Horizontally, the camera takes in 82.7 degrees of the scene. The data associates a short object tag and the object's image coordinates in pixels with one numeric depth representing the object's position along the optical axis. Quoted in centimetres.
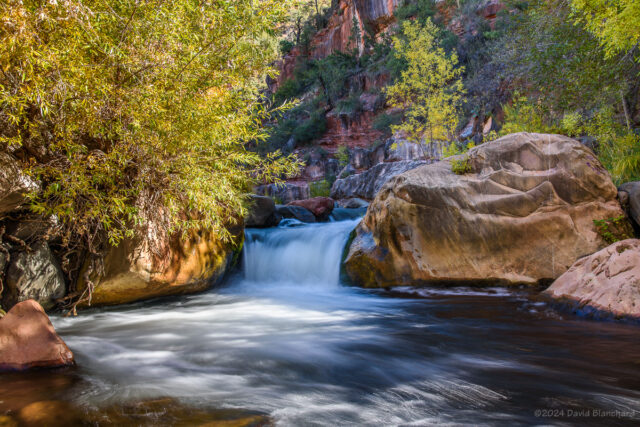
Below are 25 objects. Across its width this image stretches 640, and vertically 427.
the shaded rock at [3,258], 437
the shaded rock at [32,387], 232
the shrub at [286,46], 4538
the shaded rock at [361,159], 3025
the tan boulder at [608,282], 409
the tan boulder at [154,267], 532
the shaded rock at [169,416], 215
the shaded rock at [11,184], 362
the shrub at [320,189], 2400
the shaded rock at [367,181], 1945
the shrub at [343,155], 3170
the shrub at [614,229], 549
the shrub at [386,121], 3167
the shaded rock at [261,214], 1080
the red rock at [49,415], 210
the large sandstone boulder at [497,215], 575
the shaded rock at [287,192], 2778
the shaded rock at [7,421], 203
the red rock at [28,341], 285
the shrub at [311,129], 3716
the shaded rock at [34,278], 447
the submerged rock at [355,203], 1942
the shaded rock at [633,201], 564
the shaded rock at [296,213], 1330
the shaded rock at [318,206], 1449
